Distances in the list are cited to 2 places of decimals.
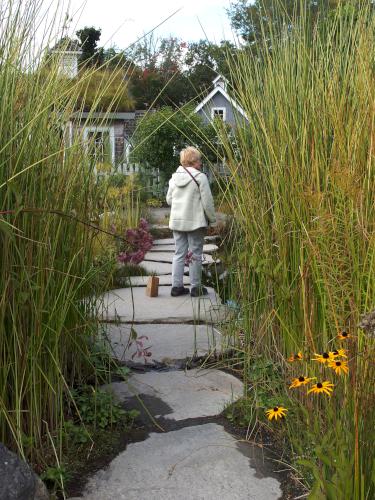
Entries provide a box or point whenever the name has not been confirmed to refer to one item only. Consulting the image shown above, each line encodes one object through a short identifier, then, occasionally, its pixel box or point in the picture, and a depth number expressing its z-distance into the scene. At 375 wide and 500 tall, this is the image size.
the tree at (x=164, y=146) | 17.50
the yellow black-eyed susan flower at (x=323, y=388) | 1.86
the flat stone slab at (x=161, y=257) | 8.12
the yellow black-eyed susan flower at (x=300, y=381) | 1.92
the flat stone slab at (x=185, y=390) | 2.97
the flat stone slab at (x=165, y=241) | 9.93
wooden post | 5.78
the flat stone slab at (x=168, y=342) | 3.72
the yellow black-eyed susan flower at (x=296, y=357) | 2.16
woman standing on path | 5.93
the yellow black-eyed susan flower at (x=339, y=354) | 1.86
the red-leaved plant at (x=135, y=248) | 3.99
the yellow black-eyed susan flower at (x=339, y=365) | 1.83
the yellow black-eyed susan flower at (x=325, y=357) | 1.83
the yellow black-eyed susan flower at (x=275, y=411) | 2.09
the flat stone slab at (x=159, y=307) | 4.80
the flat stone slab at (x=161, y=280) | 6.55
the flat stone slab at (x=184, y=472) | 2.28
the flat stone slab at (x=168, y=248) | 9.09
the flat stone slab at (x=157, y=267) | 7.32
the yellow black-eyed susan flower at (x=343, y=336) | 1.91
